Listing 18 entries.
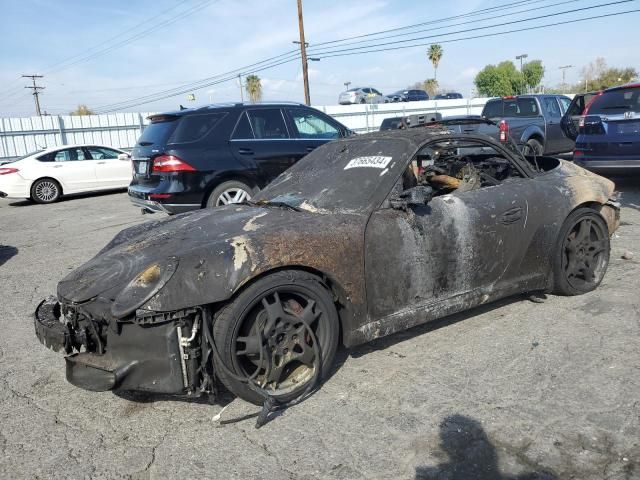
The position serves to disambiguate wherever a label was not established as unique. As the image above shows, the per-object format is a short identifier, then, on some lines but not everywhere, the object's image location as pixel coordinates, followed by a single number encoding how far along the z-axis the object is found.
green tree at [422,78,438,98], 65.81
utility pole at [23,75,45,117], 59.49
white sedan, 13.30
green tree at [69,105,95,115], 67.87
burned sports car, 2.92
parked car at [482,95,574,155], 12.73
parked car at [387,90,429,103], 35.77
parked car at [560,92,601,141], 10.72
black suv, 7.25
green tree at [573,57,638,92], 59.83
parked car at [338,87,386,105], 36.40
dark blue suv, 8.48
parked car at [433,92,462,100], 40.55
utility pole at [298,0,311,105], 28.12
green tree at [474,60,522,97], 72.88
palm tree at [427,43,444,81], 69.44
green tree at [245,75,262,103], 60.84
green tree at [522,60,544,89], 78.31
